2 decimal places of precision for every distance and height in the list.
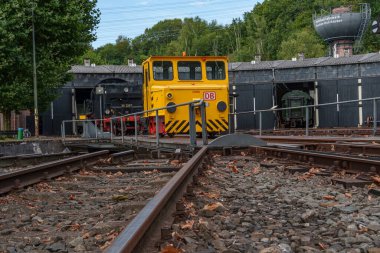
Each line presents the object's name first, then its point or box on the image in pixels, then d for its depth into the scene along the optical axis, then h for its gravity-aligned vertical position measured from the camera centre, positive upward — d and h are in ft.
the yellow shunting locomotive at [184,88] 46.68 +3.14
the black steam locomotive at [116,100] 79.87 +3.56
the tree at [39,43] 79.25 +13.78
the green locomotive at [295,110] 120.88 +2.01
